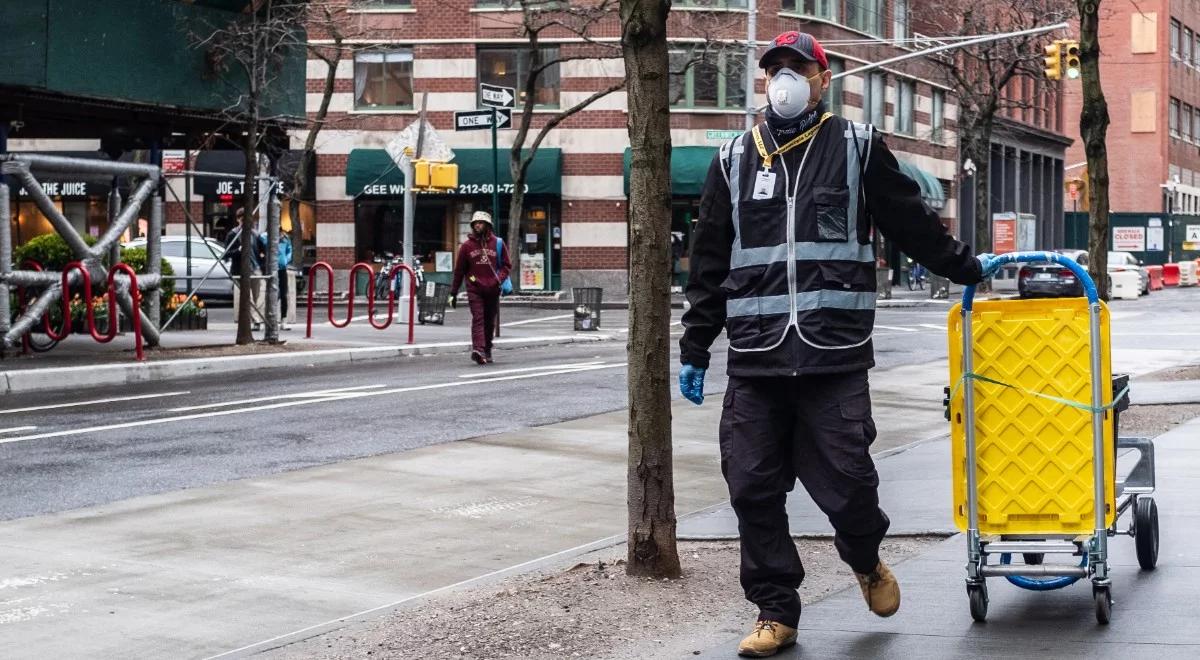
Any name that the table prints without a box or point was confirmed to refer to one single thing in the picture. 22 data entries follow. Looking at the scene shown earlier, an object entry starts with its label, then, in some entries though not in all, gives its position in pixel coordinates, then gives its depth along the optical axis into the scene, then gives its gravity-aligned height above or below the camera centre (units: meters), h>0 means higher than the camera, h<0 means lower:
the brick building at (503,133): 44.19 +3.90
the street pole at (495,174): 29.92 +2.26
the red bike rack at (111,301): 17.98 -0.40
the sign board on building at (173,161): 36.66 +2.48
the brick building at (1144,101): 81.56 +8.63
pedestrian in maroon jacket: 19.38 -0.17
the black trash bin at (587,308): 26.14 -0.70
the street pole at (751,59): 35.44 +4.80
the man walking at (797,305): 5.23 -0.13
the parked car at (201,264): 34.44 +0.04
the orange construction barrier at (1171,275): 57.62 -0.37
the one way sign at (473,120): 28.97 +2.68
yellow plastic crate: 5.57 -0.55
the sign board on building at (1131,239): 64.75 +1.07
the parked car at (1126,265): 45.78 +0.00
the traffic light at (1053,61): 30.62 +3.99
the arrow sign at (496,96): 28.66 +3.09
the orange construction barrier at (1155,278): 53.55 -0.45
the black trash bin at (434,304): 27.12 -0.66
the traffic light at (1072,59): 28.44 +3.75
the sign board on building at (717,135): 35.52 +3.05
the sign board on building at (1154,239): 64.94 +1.06
